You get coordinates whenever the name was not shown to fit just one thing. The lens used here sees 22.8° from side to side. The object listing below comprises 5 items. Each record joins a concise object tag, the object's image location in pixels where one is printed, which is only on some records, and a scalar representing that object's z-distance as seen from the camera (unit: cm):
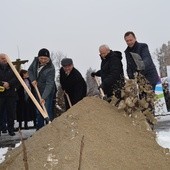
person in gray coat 676
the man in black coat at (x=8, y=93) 796
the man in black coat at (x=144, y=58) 612
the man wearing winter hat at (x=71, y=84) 689
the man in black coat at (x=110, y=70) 623
